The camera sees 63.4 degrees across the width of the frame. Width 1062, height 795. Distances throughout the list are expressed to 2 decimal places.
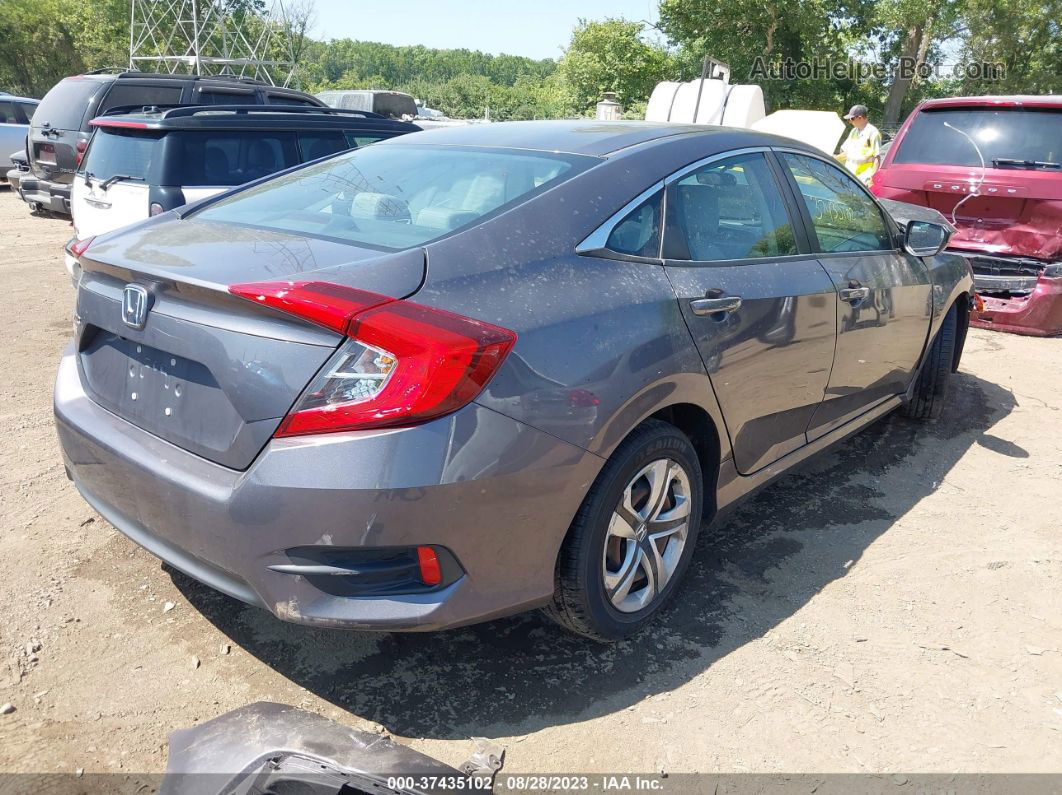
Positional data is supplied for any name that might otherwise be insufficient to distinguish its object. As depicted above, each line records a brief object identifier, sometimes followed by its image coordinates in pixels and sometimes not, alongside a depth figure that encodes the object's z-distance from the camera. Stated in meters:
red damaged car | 6.59
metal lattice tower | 24.05
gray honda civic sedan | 2.05
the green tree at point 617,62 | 26.09
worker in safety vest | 10.31
